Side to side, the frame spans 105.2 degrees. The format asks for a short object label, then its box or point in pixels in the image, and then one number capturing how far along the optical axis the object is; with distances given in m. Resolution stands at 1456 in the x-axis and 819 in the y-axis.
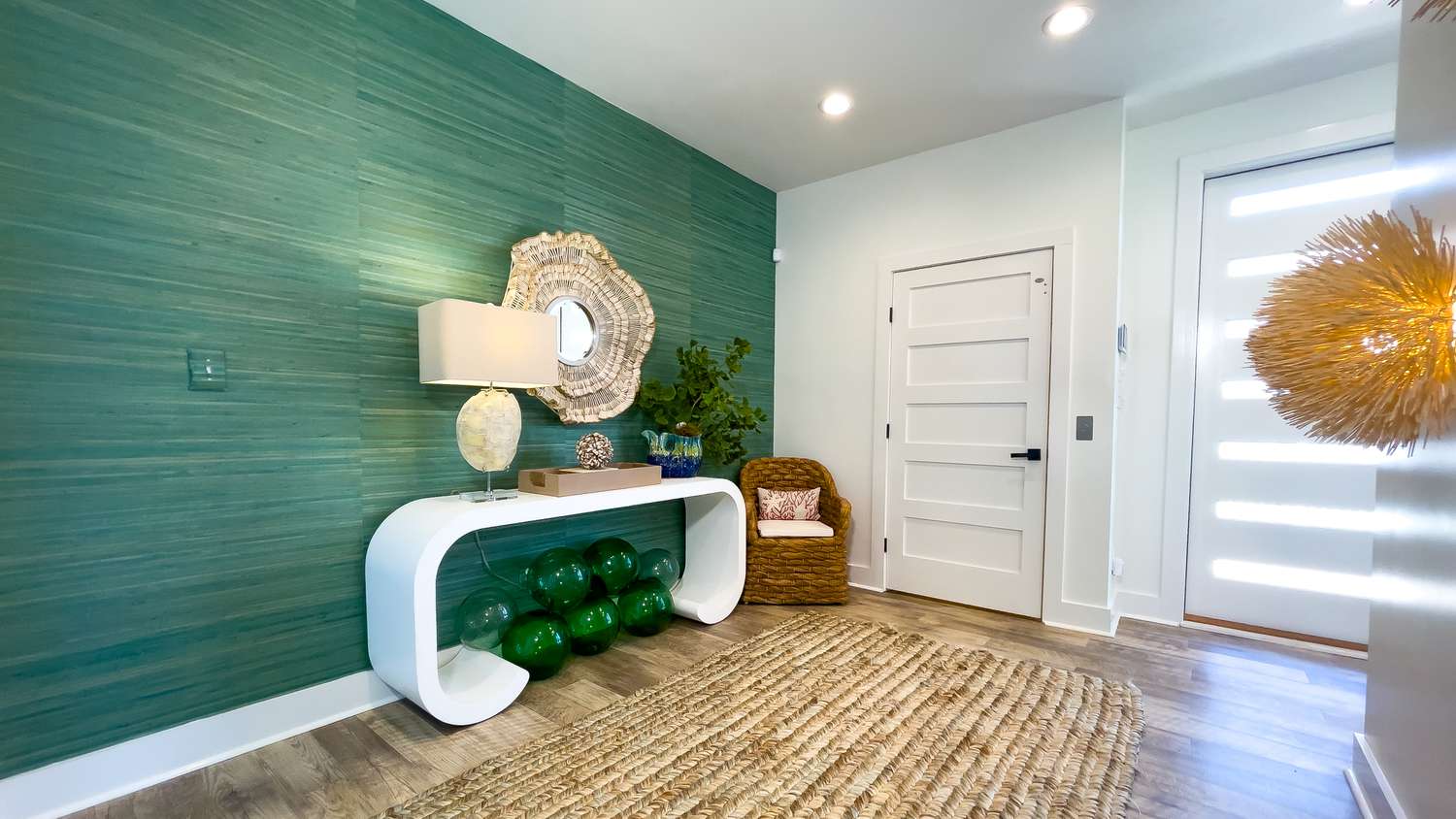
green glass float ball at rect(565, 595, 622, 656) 2.37
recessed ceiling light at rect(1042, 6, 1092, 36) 2.15
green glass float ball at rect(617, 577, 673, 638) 2.59
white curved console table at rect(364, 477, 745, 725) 1.77
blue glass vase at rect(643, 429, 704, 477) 2.89
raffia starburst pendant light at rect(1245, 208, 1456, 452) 0.63
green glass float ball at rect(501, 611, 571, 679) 2.15
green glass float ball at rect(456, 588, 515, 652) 2.16
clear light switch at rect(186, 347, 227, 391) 1.67
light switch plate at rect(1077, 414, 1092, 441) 2.86
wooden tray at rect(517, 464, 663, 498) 2.21
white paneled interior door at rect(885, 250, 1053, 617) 3.01
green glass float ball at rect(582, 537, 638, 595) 2.57
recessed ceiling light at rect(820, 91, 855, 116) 2.80
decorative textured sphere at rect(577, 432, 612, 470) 2.46
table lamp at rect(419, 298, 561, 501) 1.91
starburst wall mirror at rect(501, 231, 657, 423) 2.46
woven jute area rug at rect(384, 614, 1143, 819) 1.52
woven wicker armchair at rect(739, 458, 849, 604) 3.17
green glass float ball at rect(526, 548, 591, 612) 2.32
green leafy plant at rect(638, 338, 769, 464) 2.90
